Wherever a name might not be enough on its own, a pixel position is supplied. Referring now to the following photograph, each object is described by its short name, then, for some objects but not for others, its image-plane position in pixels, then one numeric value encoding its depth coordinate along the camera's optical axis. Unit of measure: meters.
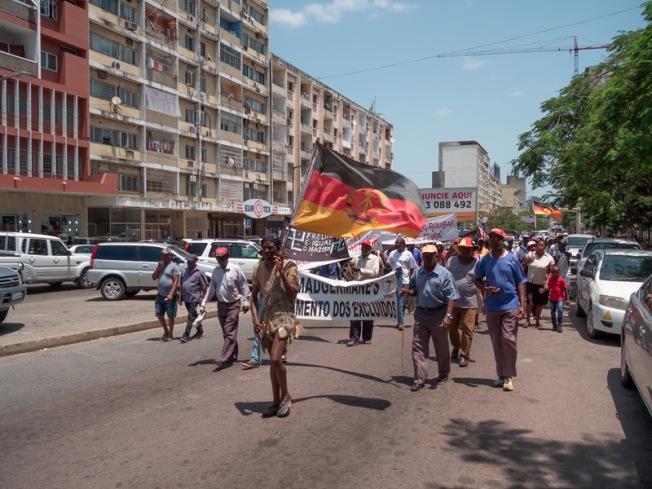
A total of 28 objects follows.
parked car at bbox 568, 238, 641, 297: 17.17
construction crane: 74.09
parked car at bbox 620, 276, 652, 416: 4.88
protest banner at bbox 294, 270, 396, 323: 7.03
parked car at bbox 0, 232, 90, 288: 18.92
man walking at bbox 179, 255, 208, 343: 10.06
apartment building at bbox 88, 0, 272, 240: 37.69
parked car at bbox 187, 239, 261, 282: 18.66
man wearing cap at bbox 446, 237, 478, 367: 8.09
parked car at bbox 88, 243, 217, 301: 16.95
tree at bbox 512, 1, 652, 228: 11.88
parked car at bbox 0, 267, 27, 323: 10.77
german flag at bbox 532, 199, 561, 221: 35.58
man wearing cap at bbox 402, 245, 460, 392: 6.77
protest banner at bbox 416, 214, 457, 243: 17.48
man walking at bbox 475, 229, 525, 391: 6.72
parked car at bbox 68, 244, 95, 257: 22.78
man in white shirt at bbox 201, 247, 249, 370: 8.06
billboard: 23.97
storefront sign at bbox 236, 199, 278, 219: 30.05
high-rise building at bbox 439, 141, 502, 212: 125.12
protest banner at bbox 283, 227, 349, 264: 7.29
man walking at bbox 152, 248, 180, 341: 10.20
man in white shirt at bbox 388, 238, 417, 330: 11.27
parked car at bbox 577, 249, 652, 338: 9.48
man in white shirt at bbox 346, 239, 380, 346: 9.70
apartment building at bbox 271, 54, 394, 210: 58.19
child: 11.05
